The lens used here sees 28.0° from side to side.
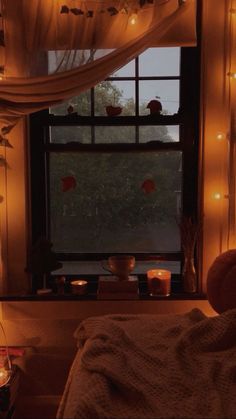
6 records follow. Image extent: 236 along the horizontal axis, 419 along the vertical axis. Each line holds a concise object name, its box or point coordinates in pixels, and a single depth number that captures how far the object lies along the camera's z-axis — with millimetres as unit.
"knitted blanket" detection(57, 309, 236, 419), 1470
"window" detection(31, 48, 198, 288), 2934
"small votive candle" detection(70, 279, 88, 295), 2900
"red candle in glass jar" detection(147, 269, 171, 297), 2844
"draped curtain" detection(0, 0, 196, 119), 2521
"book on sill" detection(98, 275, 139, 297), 2811
